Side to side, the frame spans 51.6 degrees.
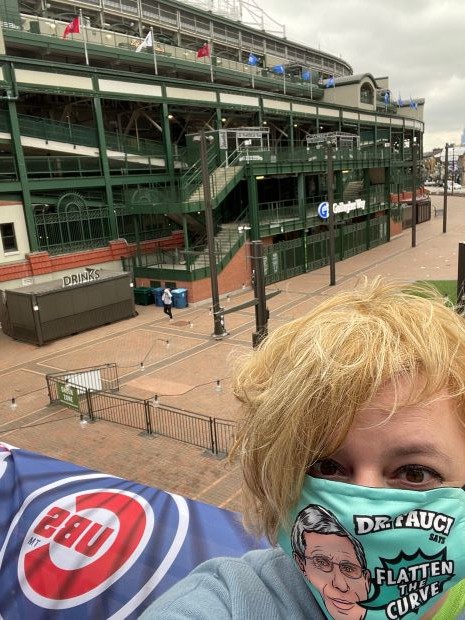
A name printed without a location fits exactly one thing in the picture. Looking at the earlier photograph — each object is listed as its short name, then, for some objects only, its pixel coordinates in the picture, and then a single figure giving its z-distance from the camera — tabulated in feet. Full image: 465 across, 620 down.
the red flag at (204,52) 111.99
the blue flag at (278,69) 165.90
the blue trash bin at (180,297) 83.61
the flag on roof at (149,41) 100.44
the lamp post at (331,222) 87.76
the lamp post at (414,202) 128.75
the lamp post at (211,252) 63.21
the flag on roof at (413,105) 236.63
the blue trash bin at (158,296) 86.58
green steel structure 83.76
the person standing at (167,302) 77.18
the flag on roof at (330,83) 181.30
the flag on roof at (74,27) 90.02
